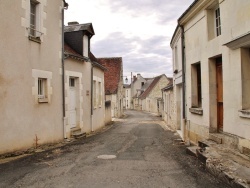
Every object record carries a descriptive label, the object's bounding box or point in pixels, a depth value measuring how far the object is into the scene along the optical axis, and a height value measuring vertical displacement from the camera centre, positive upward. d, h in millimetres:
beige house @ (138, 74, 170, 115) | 48922 +1201
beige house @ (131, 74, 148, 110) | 69375 +3404
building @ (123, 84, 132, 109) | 76575 +245
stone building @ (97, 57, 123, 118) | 32156 +2042
